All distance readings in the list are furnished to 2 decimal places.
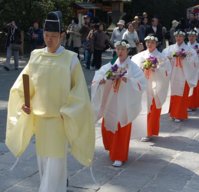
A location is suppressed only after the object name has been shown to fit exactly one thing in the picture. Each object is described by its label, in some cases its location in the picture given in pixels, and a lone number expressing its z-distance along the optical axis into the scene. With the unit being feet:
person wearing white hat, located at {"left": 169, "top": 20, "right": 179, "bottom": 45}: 67.21
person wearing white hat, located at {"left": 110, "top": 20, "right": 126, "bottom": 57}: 52.44
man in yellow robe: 15.42
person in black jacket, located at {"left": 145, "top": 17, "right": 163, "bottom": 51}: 52.85
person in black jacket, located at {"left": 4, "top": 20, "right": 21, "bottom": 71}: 52.60
